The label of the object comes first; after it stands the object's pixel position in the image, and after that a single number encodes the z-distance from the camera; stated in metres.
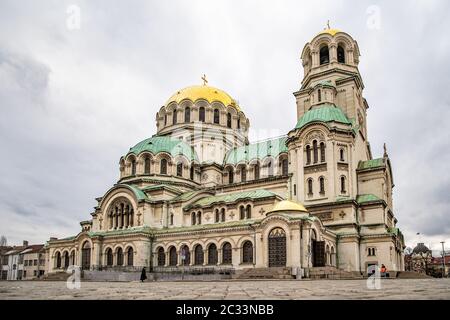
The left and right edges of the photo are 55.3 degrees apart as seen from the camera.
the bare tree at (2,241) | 78.56
